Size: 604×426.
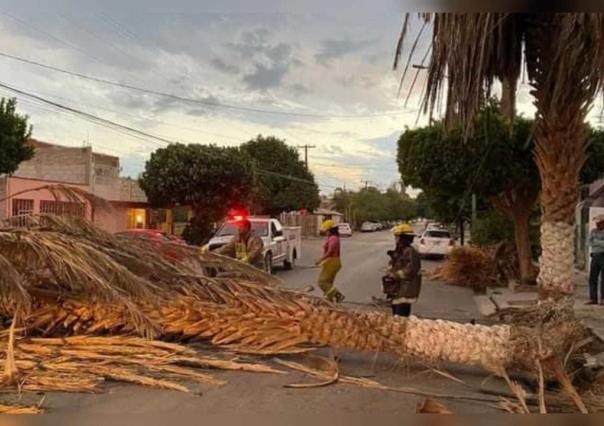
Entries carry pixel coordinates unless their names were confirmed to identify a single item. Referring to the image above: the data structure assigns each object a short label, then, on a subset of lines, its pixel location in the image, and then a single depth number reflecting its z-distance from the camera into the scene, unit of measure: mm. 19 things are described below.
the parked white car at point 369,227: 67844
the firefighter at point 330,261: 10078
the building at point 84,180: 24391
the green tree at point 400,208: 82431
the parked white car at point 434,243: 26672
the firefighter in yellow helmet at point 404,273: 8312
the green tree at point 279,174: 41406
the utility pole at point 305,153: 47422
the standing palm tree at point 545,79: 7426
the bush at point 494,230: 20094
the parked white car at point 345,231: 43422
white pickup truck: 17891
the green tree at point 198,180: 28781
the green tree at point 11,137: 21469
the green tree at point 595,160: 16781
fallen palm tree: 5859
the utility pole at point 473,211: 23875
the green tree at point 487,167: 15695
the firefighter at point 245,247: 9680
